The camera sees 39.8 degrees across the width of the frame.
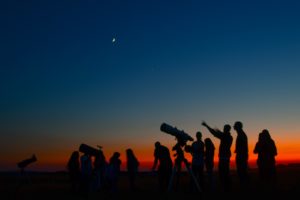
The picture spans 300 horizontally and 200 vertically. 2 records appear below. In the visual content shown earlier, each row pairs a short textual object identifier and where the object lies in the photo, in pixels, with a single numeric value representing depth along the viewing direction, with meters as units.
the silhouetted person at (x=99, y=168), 18.60
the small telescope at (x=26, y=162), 19.59
